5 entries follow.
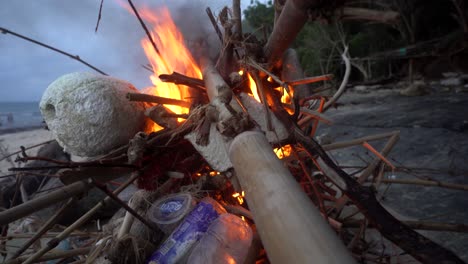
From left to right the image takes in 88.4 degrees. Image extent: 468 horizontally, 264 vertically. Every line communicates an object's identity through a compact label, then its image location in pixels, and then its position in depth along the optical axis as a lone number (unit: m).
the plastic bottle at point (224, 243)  0.31
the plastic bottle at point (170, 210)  0.36
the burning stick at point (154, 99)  0.36
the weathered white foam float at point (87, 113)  0.38
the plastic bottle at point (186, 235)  0.31
